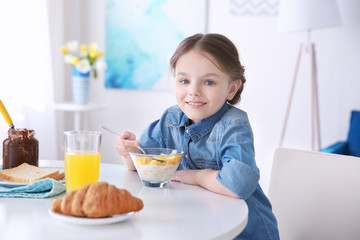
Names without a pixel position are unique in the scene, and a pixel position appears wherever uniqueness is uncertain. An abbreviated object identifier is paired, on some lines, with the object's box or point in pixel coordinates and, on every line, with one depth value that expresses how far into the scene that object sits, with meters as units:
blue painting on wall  3.55
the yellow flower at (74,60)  3.06
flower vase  3.12
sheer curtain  2.78
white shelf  3.02
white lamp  2.69
